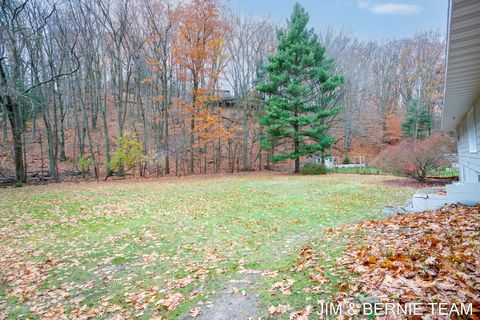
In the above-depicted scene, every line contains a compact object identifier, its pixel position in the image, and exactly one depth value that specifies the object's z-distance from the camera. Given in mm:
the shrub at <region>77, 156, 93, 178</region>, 15802
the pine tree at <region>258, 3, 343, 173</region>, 19078
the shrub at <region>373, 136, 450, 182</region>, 12047
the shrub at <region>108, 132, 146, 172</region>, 15844
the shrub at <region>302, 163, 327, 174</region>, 18797
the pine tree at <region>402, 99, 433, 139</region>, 25812
